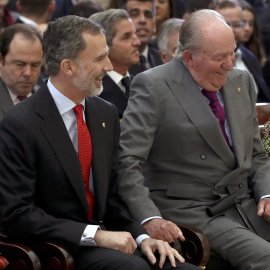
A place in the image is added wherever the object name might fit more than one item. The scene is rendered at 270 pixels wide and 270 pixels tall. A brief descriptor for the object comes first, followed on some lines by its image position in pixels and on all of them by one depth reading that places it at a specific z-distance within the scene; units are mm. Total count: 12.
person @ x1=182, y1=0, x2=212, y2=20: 12664
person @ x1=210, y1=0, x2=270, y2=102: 11523
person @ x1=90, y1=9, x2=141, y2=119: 8984
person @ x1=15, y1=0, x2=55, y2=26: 11078
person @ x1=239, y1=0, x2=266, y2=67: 13094
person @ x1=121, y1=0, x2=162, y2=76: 11164
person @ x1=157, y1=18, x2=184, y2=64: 10148
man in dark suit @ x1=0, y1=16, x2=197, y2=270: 5402
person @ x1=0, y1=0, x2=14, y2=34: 11508
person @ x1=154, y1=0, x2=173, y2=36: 12977
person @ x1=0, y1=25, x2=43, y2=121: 7672
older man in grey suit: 6480
